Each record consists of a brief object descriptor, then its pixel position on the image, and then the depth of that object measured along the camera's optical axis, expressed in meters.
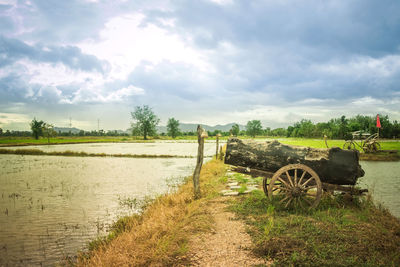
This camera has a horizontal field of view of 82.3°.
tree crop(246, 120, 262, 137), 143.62
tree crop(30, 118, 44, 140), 75.33
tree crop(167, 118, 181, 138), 124.69
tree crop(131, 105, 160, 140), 102.69
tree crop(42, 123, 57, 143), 68.75
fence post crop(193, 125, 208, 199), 8.51
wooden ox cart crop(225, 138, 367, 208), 5.91
